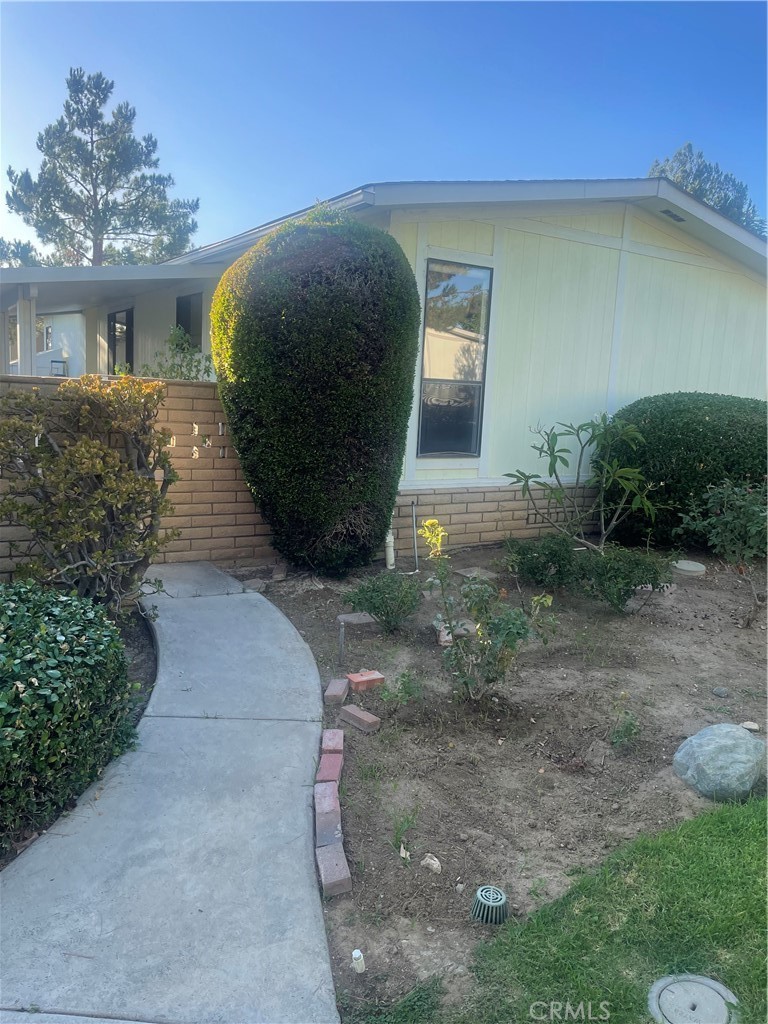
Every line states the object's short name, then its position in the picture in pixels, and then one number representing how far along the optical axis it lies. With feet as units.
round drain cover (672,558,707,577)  23.29
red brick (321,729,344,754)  10.93
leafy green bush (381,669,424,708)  12.29
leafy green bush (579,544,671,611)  17.72
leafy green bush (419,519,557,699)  11.99
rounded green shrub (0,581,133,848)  8.38
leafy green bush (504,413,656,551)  23.19
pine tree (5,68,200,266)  76.48
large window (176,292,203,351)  33.53
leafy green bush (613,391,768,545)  24.97
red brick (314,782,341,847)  8.89
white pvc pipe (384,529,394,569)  21.70
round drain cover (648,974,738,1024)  6.25
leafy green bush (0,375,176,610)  13.91
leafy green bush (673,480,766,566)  18.48
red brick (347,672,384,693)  13.32
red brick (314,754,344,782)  10.18
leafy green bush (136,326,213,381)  29.14
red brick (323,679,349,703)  12.82
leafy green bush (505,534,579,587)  19.11
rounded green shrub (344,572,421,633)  15.92
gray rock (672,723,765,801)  10.06
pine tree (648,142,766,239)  103.40
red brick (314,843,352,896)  8.07
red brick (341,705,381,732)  11.85
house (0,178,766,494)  23.08
